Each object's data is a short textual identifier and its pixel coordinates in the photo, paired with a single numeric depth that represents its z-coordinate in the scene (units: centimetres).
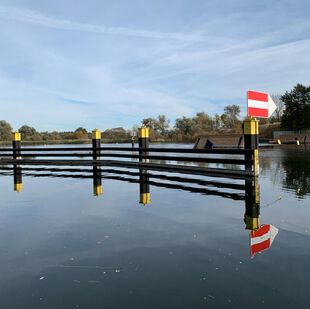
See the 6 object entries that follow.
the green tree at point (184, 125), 7762
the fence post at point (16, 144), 1613
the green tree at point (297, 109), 4631
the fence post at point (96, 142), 1454
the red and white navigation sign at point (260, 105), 782
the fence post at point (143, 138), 1283
